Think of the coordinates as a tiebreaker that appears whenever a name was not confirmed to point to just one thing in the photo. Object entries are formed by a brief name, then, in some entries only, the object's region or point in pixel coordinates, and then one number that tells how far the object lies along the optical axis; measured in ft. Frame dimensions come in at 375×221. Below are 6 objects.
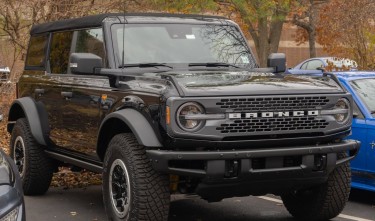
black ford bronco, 18.48
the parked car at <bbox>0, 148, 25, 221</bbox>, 14.15
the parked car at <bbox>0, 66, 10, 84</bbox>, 53.36
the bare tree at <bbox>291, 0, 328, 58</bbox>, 70.16
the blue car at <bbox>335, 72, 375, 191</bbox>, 25.26
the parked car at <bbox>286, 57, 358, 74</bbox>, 45.57
